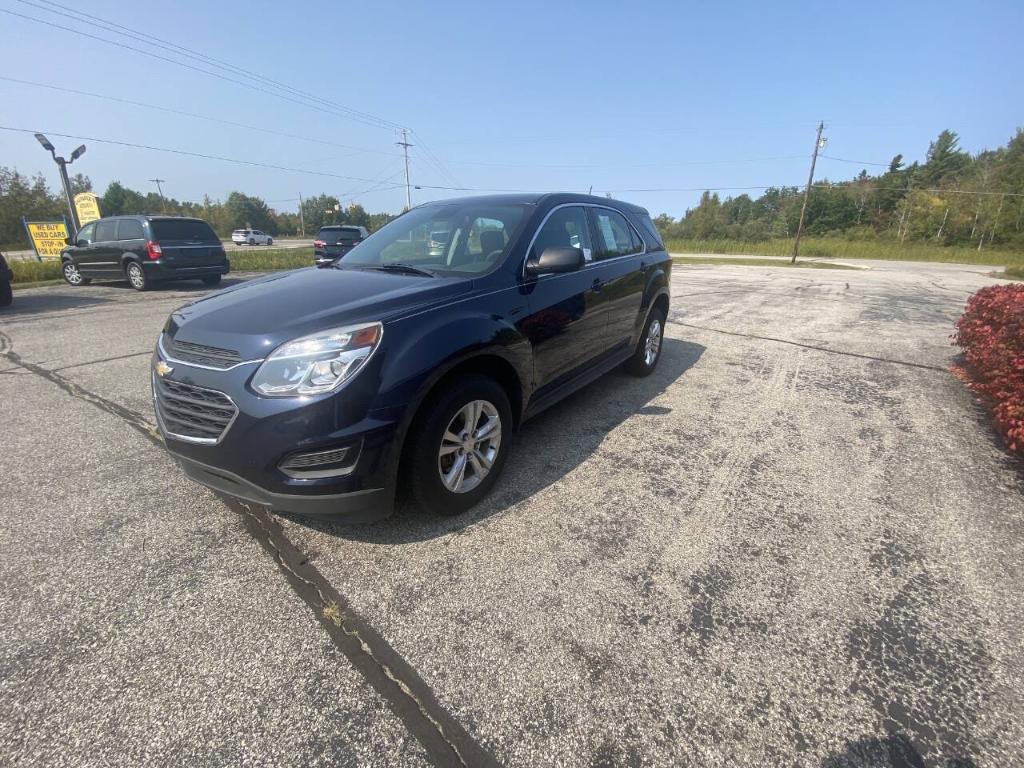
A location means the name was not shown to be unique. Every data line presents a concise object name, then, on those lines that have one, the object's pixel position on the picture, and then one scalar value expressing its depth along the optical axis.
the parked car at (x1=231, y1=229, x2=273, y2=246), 44.75
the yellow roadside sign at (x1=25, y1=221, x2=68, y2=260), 16.42
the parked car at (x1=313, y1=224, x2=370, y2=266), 15.91
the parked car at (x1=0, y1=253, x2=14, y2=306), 8.83
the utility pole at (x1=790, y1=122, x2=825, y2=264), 33.84
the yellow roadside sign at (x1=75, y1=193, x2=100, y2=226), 18.31
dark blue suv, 2.06
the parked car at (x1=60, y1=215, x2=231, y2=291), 10.96
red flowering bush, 3.51
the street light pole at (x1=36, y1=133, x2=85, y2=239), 15.47
